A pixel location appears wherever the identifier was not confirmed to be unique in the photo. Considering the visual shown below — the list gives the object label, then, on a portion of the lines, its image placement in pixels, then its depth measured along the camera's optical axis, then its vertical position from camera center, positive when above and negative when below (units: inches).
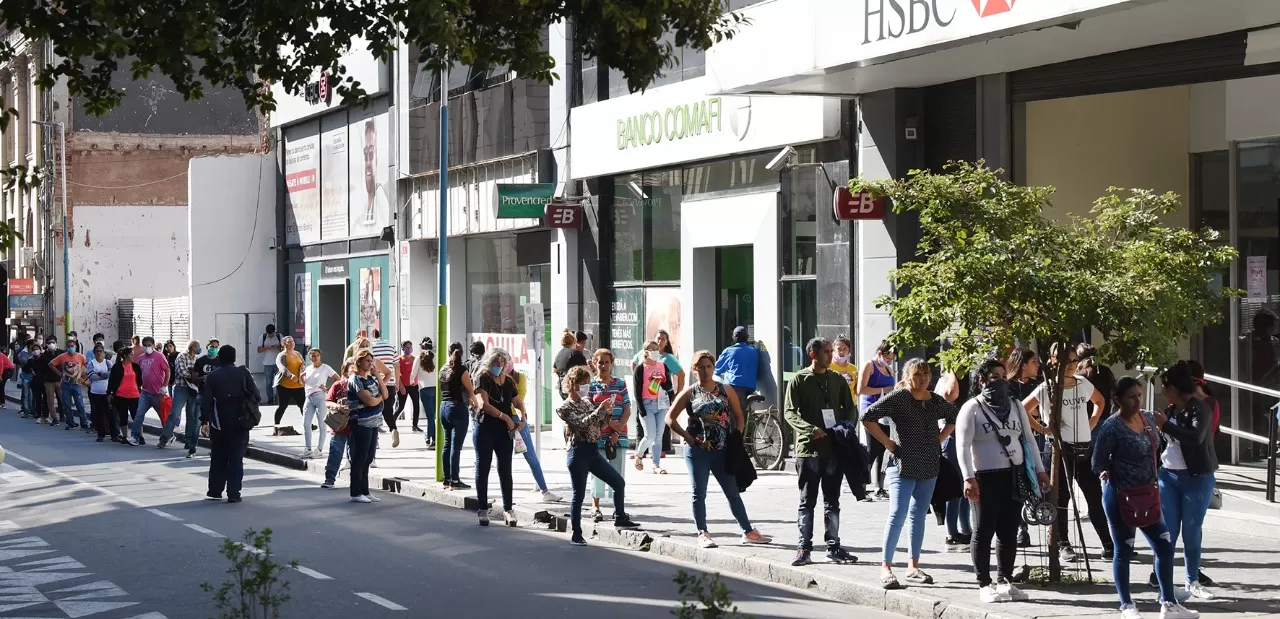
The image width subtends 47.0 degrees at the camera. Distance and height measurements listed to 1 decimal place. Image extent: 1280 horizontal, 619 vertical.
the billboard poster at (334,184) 1337.4 +119.3
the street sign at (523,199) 927.0 +71.5
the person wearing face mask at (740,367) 703.1 -27.2
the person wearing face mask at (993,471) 394.0 -43.8
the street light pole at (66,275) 1898.4 +53.0
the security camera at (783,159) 721.0 +74.1
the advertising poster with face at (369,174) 1237.7 +119.7
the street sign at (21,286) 2228.1 +45.0
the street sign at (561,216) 923.4 +60.1
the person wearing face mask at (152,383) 1023.0 -47.3
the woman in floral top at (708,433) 494.3 -41.4
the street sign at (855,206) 671.1 +47.1
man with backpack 672.4 -50.1
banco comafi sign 789.2 +104.6
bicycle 737.0 -64.1
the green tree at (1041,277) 390.3 +8.3
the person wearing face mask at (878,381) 633.6 -31.3
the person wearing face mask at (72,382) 1197.1 -55.3
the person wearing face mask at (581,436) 525.7 -44.9
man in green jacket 456.1 -39.5
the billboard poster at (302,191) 1414.9 +120.9
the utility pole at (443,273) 701.9 +19.2
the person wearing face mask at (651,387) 730.8 -37.8
